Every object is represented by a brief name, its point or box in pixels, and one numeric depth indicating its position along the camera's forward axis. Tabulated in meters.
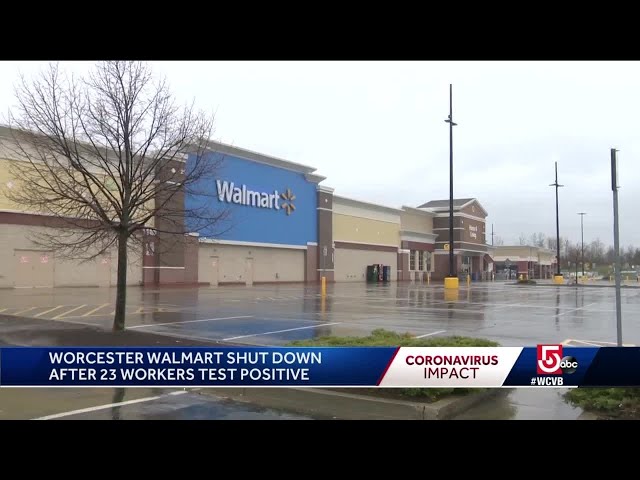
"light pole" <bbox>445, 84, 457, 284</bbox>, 33.97
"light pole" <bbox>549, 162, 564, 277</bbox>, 54.35
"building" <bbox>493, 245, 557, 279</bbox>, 109.19
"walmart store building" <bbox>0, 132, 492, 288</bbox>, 32.22
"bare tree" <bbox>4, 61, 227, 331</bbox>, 12.06
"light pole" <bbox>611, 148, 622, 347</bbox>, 7.37
